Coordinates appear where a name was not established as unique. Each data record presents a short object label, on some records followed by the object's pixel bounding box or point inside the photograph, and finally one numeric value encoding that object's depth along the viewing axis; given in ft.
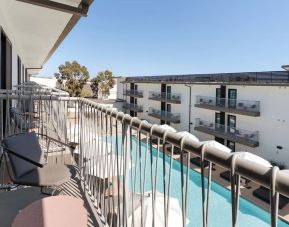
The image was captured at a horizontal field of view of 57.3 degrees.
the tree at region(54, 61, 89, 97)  103.91
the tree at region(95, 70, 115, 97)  123.13
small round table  4.30
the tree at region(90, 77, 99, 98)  122.83
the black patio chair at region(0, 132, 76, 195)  7.14
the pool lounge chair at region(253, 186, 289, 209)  33.68
